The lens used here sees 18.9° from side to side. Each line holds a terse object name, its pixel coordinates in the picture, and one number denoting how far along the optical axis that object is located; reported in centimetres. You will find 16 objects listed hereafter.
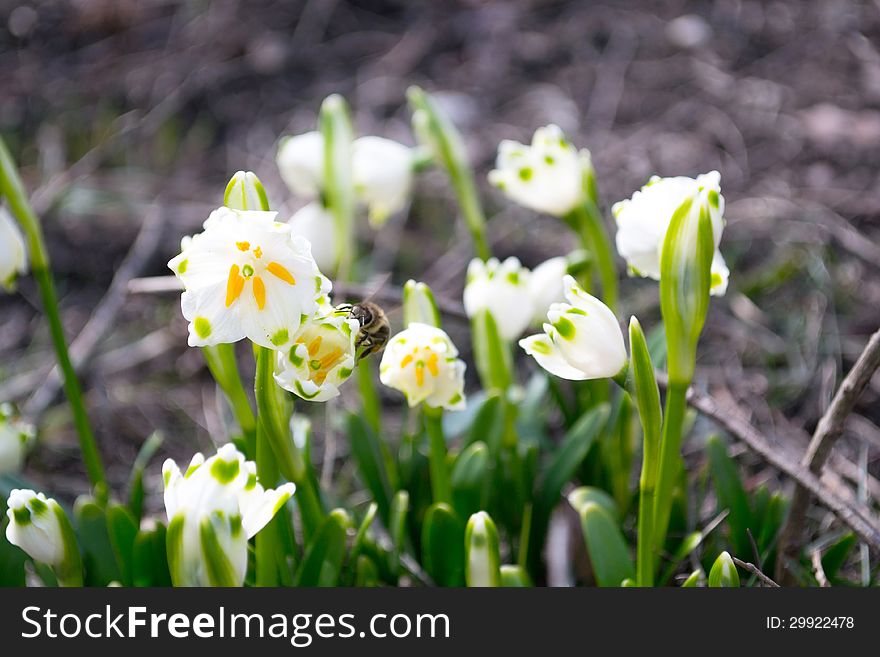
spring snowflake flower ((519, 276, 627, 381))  48
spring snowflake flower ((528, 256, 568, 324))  56
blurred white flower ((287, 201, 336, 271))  58
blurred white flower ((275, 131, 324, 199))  57
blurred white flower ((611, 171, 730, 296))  49
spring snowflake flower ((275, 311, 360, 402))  47
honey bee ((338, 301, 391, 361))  50
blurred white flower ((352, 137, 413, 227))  59
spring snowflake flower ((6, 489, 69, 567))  50
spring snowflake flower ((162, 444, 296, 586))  47
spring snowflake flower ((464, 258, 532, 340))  55
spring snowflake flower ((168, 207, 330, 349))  46
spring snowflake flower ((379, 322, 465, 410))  50
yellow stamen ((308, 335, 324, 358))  47
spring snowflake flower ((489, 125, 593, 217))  56
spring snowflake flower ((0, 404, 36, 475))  56
